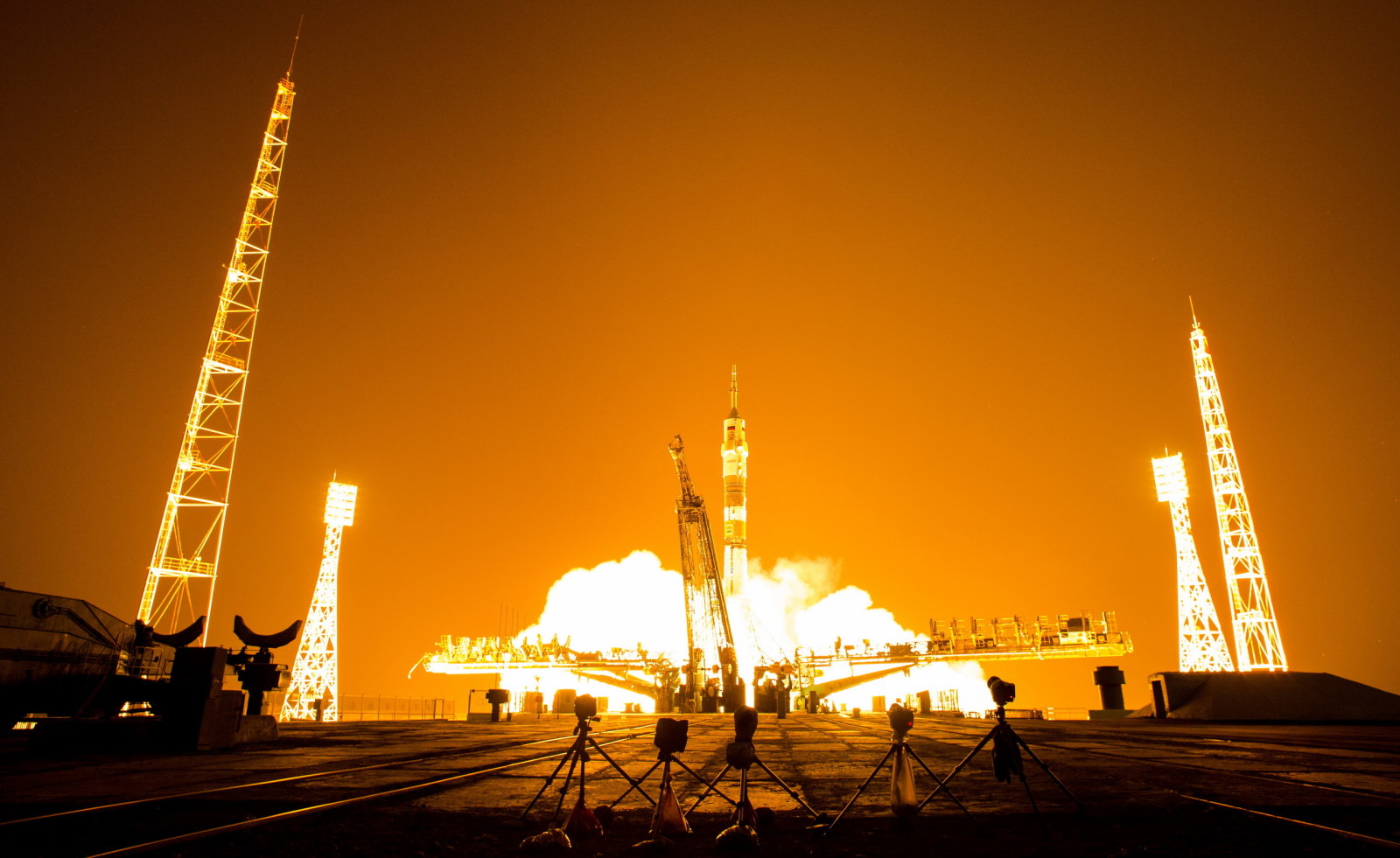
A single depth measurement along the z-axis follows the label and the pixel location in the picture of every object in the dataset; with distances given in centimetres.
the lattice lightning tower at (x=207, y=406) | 5931
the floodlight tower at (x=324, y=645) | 9012
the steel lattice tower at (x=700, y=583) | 9638
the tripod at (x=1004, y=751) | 765
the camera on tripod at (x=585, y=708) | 764
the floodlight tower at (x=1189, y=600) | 9044
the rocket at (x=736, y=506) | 13012
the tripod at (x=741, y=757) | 717
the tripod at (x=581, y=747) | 782
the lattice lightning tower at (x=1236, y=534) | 7629
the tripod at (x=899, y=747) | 742
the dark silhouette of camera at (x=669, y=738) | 731
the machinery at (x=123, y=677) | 1786
